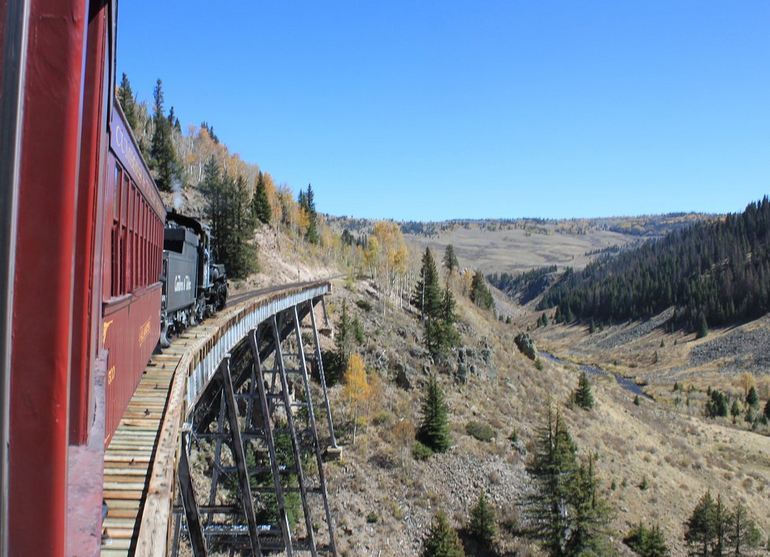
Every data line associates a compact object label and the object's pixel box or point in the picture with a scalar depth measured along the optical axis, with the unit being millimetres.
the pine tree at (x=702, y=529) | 28656
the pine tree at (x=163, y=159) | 60991
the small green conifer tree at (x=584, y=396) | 49375
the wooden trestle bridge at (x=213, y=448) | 4504
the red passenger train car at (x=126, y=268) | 4797
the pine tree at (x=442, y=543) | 21623
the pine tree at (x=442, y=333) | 45219
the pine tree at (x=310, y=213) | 79206
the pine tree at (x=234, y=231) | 48469
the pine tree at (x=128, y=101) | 62938
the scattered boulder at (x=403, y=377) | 40281
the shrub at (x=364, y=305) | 49875
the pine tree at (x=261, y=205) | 65875
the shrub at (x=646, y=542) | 25953
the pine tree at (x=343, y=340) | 36969
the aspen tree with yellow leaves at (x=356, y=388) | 34125
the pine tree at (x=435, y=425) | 33406
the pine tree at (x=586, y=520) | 24094
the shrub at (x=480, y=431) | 35938
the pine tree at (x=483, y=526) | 26125
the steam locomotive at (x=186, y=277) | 11711
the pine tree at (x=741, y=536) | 27953
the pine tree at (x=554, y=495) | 24781
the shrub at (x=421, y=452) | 32031
